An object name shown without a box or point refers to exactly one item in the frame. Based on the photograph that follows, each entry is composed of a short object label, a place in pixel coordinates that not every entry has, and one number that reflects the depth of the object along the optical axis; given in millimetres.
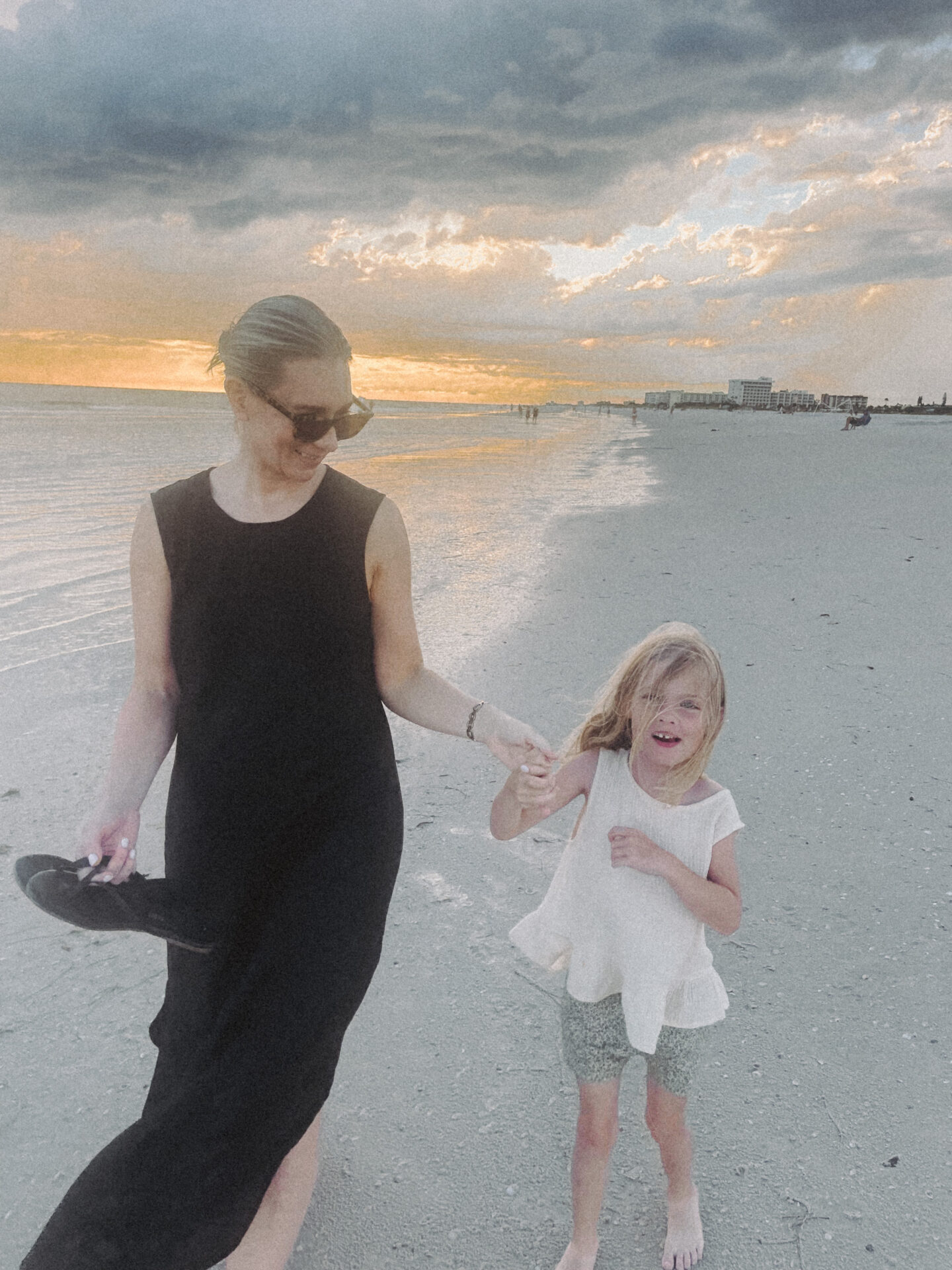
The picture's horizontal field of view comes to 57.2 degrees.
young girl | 1982
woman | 1885
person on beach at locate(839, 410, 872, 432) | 58519
